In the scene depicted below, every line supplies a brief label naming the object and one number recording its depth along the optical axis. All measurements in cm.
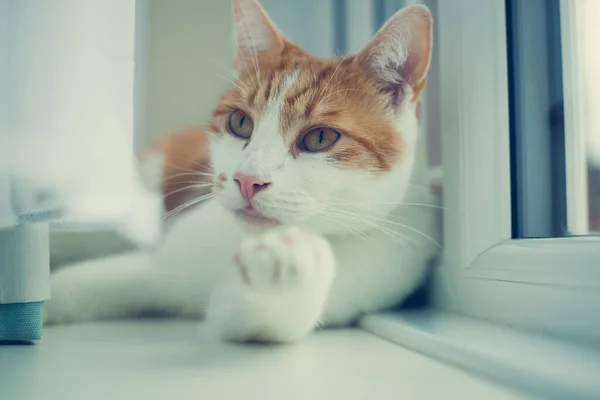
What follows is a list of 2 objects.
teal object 27
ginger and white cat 27
